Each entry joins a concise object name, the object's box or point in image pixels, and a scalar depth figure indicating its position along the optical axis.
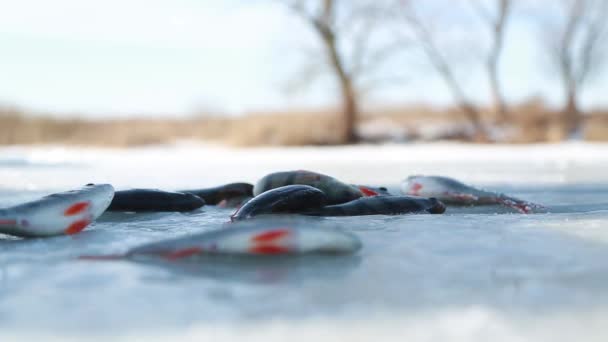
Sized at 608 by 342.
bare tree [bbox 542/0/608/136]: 16.02
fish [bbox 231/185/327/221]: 2.54
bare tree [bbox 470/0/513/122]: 14.23
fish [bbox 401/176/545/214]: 3.12
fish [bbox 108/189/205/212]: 2.99
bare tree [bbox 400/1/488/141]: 13.91
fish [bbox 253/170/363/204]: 3.09
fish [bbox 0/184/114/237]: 2.09
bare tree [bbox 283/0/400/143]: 13.13
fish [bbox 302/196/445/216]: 2.75
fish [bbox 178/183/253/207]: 3.49
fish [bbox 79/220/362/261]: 1.68
